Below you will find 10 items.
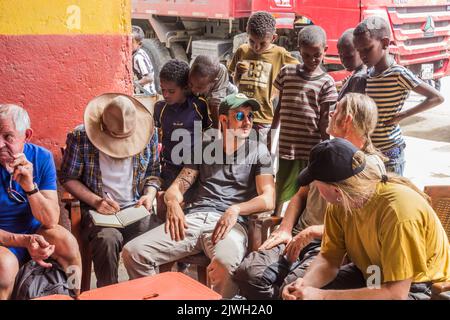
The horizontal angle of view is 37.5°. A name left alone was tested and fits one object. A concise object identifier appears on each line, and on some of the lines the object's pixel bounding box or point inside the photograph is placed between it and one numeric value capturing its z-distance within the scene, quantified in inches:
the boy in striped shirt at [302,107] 183.9
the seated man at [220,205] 148.4
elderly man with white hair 132.0
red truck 346.9
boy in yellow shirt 211.3
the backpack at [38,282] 129.4
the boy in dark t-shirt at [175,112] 177.3
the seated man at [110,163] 158.9
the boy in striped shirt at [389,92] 168.2
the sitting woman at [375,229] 105.0
